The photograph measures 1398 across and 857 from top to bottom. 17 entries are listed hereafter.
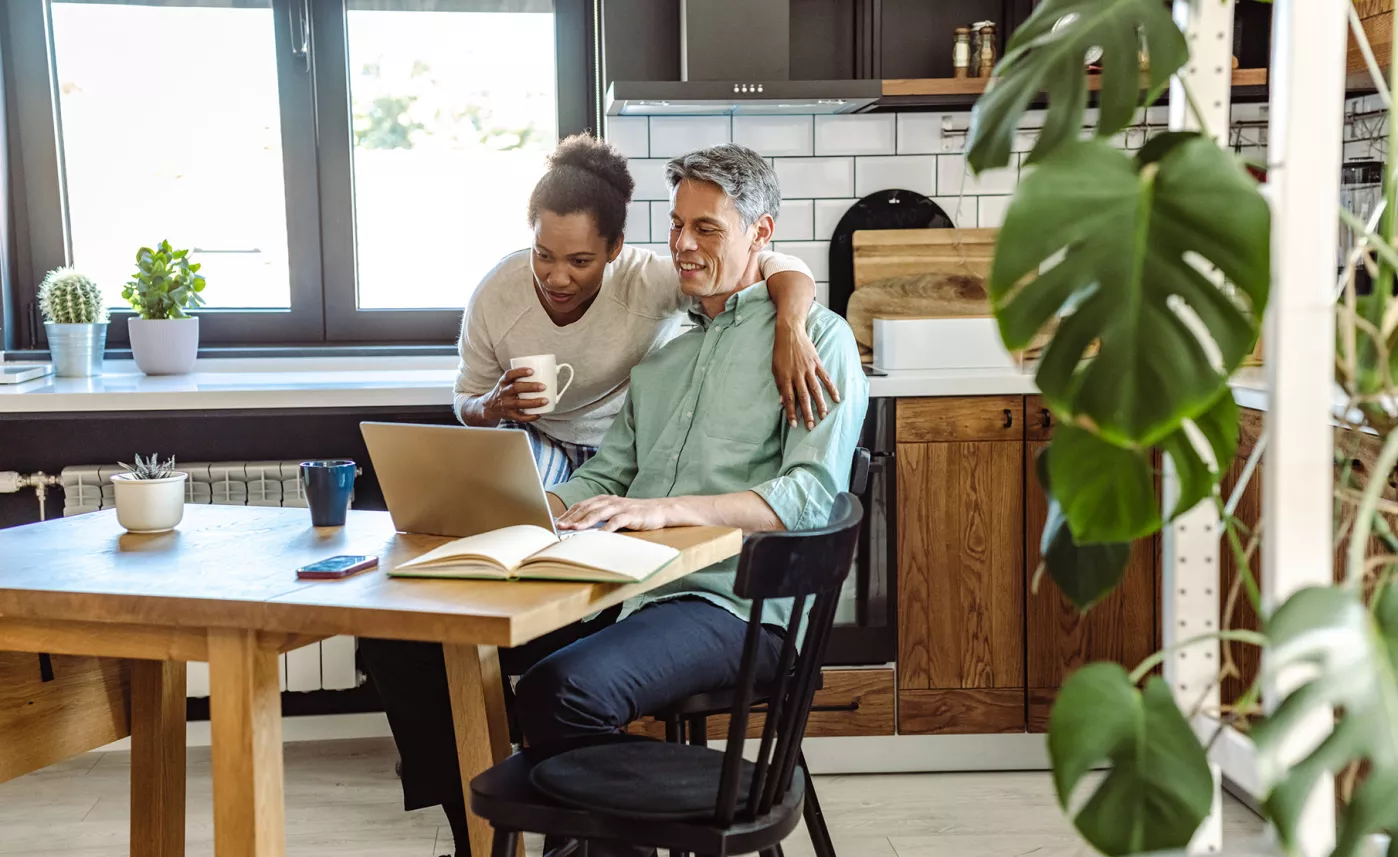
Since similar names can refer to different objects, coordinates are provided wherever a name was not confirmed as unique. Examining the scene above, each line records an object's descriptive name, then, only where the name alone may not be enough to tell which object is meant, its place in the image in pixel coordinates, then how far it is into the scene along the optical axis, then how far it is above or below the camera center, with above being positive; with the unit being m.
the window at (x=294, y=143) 3.51 +0.29
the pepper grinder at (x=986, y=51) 3.43 +0.47
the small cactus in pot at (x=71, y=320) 3.25 -0.16
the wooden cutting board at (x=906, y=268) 3.40 -0.08
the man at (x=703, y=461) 1.94 -0.38
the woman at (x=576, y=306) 2.51 -0.13
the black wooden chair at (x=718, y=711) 2.02 -0.73
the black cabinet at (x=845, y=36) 3.53 +0.54
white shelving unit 1.16 -0.07
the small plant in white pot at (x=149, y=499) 1.96 -0.36
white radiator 3.09 -0.57
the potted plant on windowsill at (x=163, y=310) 3.30 -0.14
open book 1.58 -0.38
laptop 1.76 -0.32
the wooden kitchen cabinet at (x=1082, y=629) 3.13 -0.94
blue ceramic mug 1.99 -0.36
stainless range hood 3.22 +0.47
